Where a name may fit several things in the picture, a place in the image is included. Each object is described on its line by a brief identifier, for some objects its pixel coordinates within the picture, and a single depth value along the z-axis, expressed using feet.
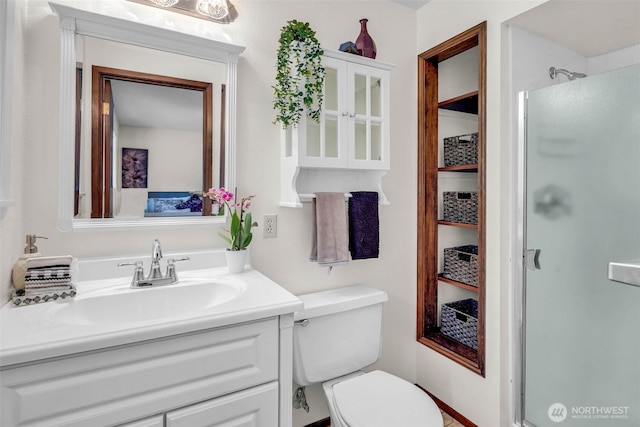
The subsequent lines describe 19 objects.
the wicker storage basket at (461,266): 5.98
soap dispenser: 3.54
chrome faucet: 4.04
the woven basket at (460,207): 5.99
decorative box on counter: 3.36
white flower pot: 4.66
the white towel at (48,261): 3.48
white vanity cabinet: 2.61
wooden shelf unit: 6.27
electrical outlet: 5.32
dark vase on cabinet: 5.59
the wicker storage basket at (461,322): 6.06
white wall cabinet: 5.09
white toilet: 4.11
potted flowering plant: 4.68
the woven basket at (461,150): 6.10
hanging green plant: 4.82
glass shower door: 3.97
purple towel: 5.52
